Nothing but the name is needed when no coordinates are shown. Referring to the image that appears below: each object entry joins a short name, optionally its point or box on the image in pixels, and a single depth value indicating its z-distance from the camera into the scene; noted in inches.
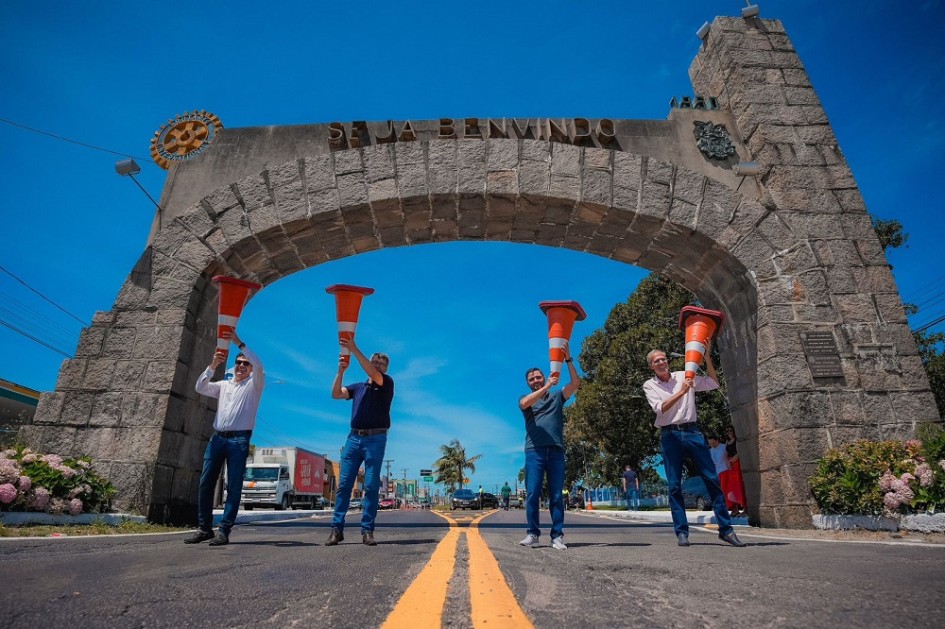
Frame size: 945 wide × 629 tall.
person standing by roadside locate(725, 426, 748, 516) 353.1
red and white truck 890.7
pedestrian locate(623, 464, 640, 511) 809.5
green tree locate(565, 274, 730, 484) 832.3
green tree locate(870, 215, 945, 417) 709.9
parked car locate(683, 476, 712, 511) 799.8
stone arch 266.2
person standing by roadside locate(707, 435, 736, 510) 373.3
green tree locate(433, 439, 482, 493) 2615.7
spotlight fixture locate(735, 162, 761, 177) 316.5
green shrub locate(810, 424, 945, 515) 205.0
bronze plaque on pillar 272.4
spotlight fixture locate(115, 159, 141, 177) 312.2
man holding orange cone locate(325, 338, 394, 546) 184.4
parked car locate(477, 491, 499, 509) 1380.5
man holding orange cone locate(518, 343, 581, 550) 185.8
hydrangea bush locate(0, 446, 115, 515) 203.0
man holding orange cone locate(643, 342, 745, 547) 182.1
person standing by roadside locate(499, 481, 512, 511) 1386.6
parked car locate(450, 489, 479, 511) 1210.7
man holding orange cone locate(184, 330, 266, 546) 187.2
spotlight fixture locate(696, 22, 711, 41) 380.2
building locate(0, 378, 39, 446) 891.4
